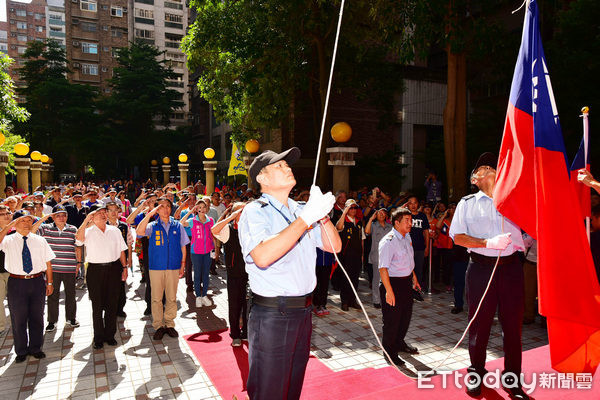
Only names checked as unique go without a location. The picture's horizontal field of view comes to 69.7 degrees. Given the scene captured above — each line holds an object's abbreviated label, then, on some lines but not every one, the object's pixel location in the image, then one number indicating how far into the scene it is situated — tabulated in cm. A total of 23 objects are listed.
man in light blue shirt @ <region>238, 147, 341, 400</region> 286
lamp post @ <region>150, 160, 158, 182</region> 4375
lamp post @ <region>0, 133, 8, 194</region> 1725
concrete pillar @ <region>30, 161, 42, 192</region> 2302
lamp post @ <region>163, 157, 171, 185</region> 3681
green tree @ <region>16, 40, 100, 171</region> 4047
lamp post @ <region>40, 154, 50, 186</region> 3228
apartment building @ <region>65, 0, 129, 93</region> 6078
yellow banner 1848
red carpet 383
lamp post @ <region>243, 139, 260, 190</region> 1897
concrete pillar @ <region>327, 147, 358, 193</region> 1430
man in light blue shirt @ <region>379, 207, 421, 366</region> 590
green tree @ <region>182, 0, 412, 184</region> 1548
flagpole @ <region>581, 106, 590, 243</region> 365
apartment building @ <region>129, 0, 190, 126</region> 6550
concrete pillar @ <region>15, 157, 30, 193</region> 1966
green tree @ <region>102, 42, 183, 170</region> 4269
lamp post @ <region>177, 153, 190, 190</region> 2846
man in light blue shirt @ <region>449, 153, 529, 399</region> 409
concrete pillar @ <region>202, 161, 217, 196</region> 2203
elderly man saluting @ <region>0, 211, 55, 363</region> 605
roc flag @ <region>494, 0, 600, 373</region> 325
